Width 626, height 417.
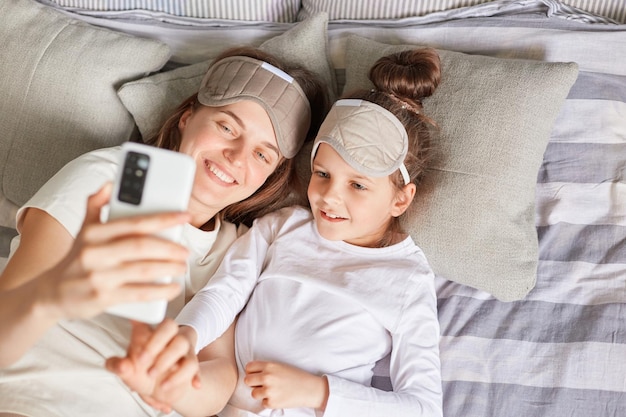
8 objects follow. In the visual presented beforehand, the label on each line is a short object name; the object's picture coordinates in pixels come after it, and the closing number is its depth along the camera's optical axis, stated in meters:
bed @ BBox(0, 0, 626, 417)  1.48
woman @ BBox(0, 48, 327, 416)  0.81
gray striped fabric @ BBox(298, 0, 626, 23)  1.76
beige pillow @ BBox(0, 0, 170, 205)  1.64
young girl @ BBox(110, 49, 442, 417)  1.30
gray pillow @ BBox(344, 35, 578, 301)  1.50
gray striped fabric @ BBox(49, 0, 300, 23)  1.86
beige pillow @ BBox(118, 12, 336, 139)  1.67
